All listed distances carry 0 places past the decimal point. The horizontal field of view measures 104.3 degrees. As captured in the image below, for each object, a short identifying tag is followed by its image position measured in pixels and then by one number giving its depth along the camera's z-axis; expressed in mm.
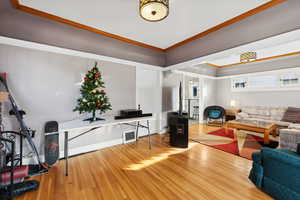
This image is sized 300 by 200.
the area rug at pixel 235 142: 2783
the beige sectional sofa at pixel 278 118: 2471
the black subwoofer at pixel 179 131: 2990
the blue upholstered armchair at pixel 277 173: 1247
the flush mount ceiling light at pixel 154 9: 1527
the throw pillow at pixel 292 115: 3755
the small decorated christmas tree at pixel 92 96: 2338
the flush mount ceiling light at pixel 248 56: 3819
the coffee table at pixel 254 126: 3156
